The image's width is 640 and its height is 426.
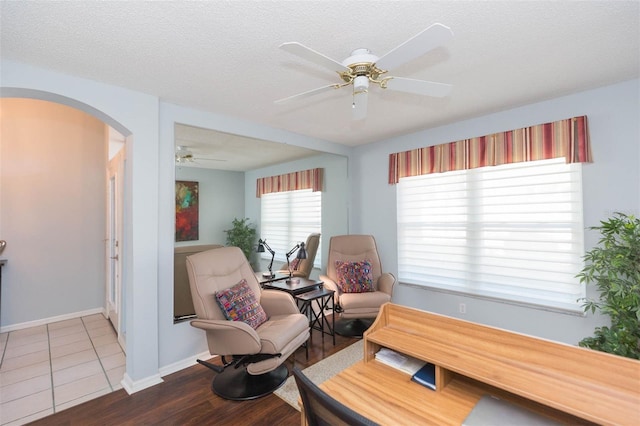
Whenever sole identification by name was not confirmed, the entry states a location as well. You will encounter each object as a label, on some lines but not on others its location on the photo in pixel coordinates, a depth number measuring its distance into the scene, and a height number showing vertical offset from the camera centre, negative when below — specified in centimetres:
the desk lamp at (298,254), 338 -44
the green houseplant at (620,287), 199 -50
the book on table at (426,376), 123 -70
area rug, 223 -138
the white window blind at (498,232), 273 -18
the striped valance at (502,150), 261 +71
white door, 319 -31
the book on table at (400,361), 133 -70
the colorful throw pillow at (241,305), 234 -73
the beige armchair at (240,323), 216 -88
